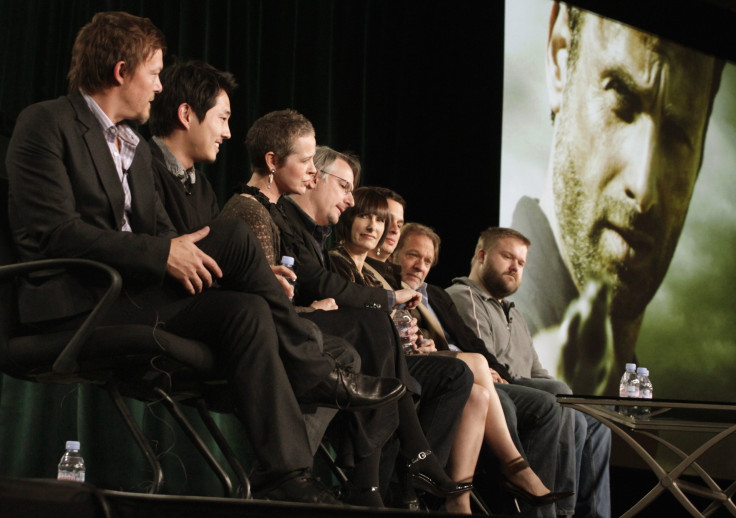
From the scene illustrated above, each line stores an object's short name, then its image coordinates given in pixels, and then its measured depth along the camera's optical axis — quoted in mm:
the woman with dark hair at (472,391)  5625
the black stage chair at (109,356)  3451
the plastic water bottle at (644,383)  9184
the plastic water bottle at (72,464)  7066
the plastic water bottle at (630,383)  8559
